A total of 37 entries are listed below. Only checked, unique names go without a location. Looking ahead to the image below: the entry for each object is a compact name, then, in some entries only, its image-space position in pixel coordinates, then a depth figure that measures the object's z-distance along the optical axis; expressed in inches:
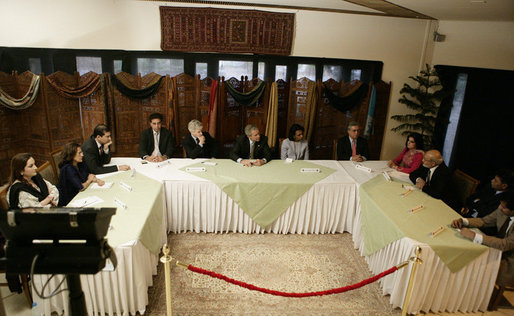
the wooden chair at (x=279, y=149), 237.7
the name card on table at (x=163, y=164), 167.0
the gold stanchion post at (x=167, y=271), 93.0
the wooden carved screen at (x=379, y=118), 245.8
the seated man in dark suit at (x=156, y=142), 186.4
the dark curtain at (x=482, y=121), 203.9
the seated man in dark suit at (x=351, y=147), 194.5
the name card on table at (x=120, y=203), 122.0
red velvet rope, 99.3
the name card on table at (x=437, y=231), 113.5
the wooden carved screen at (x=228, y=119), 227.9
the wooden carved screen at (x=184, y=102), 225.3
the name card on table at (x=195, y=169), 161.5
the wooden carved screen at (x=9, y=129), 206.2
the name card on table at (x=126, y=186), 138.3
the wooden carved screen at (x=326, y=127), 237.8
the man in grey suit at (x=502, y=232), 107.8
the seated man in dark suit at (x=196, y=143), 180.2
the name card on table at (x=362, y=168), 173.5
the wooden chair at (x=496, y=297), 116.6
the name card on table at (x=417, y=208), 130.3
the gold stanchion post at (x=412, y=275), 100.5
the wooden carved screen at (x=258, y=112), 231.6
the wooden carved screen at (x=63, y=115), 213.0
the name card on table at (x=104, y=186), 139.3
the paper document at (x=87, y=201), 121.2
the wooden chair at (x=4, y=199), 115.1
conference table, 120.3
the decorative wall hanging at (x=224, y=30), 220.7
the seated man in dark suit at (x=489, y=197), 125.7
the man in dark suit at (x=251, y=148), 178.9
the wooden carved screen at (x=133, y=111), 222.8
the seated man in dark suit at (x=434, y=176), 144.6
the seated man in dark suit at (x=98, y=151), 154.2
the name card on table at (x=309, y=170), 168.2
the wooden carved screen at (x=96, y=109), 220.5
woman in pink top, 171.9
